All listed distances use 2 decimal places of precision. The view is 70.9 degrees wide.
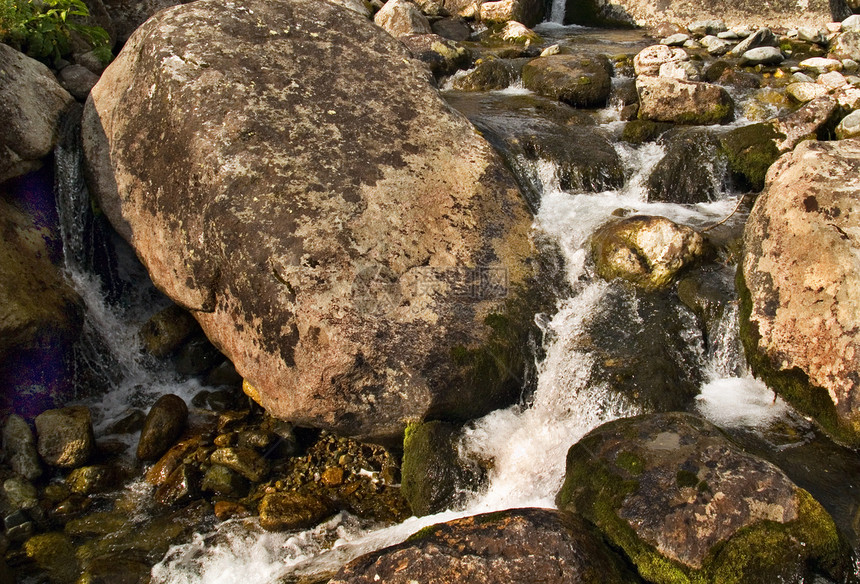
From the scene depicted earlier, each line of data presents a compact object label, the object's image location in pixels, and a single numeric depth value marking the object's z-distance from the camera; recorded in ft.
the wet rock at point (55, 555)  16.70
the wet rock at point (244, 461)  19.81
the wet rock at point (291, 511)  17.85
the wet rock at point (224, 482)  19.38
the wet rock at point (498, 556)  11.65
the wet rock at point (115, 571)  16.28
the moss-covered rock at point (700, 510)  12.71
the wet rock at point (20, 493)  18.67
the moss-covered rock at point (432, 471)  17.80
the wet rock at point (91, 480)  19.67
